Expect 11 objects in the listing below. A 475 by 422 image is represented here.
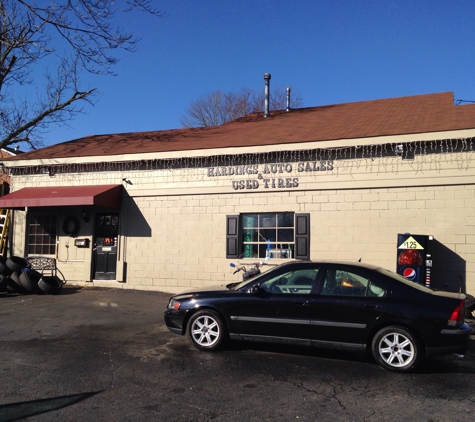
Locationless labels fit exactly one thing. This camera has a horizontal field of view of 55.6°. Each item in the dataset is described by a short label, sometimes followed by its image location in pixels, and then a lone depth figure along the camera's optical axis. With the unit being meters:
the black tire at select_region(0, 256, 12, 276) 11.89
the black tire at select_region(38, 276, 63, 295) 11.83
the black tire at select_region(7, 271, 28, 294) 11.83
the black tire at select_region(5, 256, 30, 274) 12.00
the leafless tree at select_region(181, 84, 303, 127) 36.22
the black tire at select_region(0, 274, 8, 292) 11.82
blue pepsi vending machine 9.62
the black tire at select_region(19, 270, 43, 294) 11.73
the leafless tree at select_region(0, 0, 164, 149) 11.89
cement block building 10.38
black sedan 5.71
